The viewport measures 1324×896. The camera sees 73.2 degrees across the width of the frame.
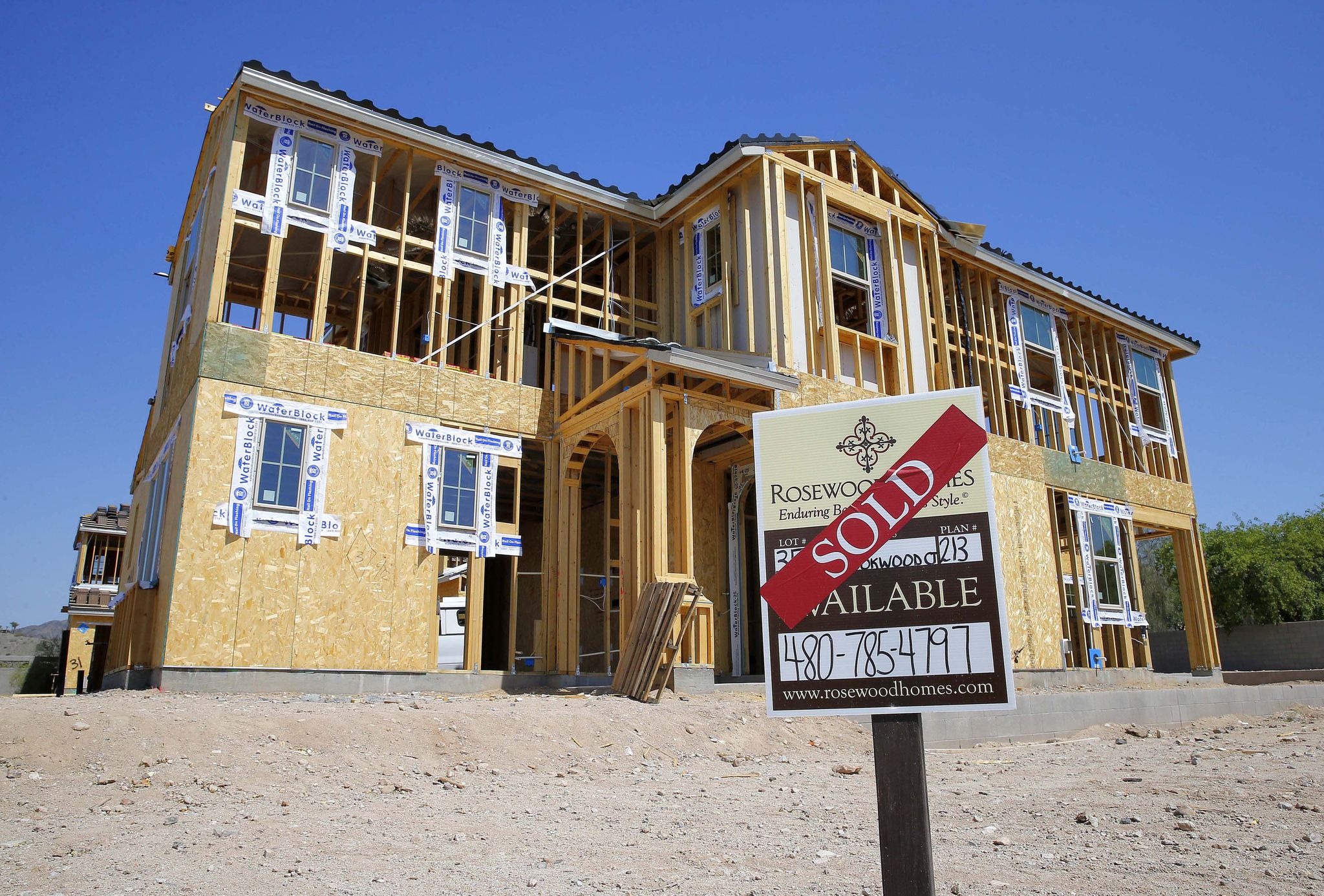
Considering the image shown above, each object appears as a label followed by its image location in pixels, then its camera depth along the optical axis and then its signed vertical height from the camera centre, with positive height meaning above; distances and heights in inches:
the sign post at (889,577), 126.6 +12.2
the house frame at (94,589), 1090.1 +104.4
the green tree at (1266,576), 1450.5 +132.8
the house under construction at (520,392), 546.6 +186.9
